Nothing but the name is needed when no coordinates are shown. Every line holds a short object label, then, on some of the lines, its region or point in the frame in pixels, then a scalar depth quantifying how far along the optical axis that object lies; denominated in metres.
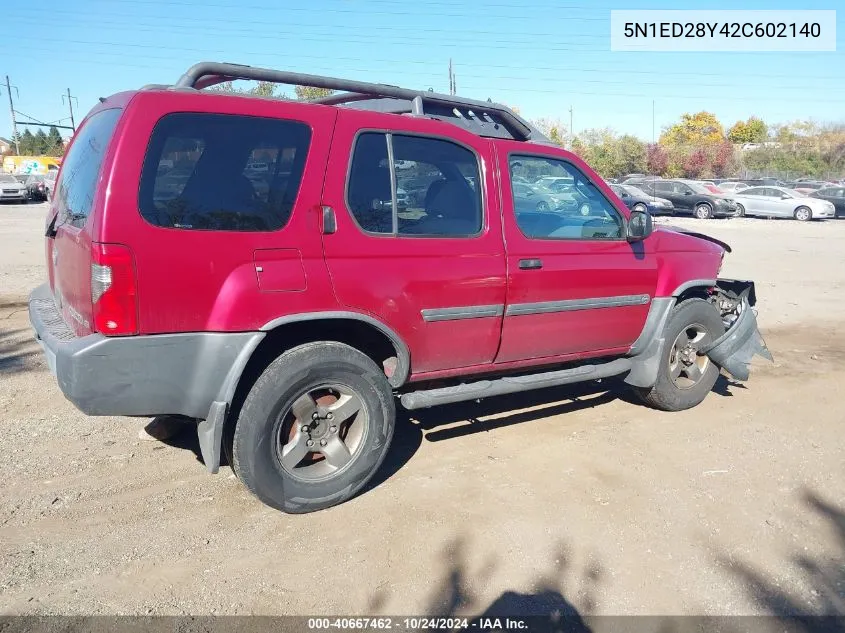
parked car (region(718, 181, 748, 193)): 33.19
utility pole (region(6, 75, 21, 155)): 72.28
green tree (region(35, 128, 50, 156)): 87.12
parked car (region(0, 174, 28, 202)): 30.20
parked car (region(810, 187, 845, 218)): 28.48
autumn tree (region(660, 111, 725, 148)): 75.92
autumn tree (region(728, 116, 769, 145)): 79.62
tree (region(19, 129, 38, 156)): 89.50
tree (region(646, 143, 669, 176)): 57.56
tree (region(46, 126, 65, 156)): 84.21
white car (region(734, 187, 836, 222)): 26.86
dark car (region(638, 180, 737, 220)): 27.59
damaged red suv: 3.11
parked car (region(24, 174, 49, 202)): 31.80
